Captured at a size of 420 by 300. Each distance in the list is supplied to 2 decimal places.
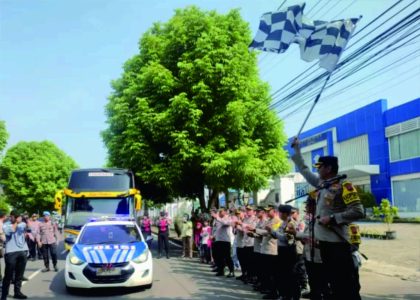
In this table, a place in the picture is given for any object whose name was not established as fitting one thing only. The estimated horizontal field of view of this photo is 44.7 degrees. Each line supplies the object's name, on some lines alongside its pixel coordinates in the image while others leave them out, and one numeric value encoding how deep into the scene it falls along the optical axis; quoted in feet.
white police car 34.35
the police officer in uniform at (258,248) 36.19
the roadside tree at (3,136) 125.18
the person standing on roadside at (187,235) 65.93
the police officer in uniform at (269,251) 33.55
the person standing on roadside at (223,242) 46.47
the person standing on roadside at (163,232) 66.85
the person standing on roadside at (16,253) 33.17
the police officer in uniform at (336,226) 16.44
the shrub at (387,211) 88.33
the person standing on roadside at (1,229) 32.78
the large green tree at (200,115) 70.79
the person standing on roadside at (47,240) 51.83
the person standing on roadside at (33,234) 58.09
